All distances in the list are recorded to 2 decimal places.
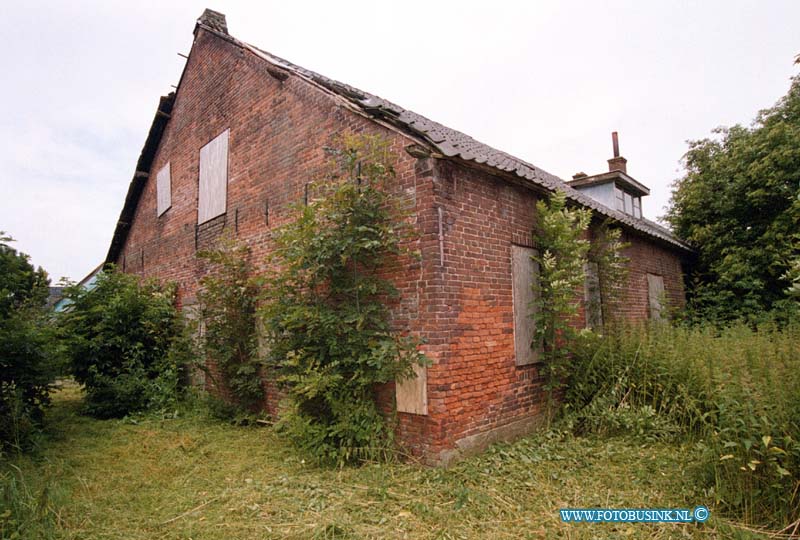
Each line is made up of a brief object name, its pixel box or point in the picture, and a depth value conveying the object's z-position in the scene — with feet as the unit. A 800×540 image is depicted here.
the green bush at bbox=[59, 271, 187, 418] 29.25
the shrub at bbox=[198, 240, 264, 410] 25.71
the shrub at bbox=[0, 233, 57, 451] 21.15
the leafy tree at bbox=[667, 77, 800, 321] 37.81
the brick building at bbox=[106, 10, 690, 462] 17.58
